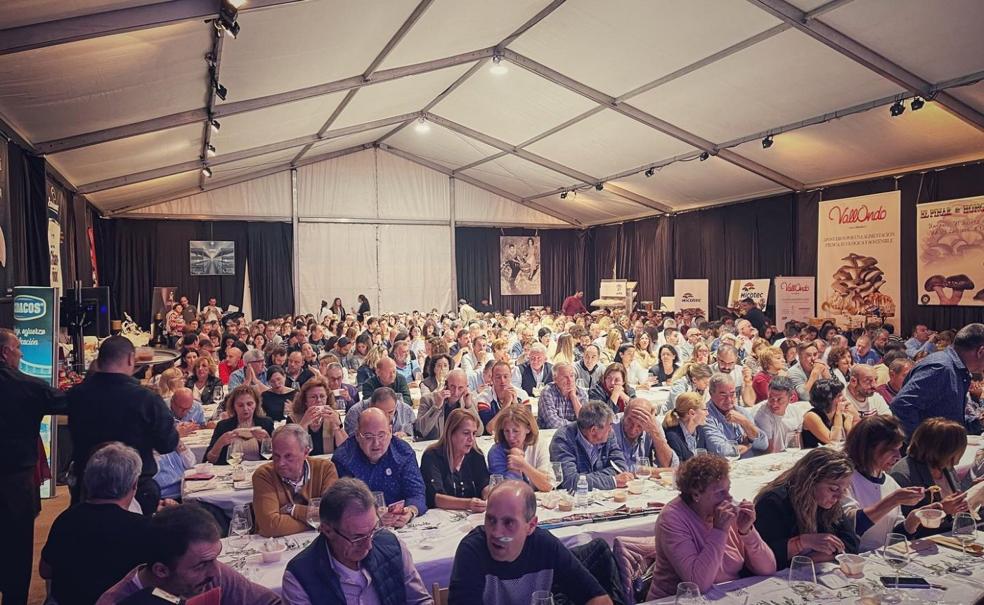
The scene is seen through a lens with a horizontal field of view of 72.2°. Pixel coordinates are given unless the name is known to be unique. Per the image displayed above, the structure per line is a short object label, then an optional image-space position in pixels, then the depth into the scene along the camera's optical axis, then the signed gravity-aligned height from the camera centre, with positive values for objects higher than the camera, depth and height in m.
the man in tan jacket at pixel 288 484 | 3.28 -1.01
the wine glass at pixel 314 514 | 2.94 -1.01
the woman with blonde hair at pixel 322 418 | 4.96 -0.96
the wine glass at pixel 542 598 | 2.14 -1.01
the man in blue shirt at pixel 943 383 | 4.21 -0.68
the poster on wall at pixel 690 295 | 17.31 -0.37
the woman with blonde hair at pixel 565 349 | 8.66 -0.86
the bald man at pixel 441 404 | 5.33 -0.96
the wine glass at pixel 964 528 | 2.90 -1.08
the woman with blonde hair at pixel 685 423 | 4.55 -0.97
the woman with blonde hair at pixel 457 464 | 3.89 -1.05
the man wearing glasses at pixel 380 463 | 3.70 -0.99
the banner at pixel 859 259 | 12.22 +0.36
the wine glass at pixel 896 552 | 2.66 -1.13
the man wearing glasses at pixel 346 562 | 2.41 -1.01
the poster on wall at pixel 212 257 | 18.64 +0.87
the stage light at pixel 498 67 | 11.39 +3.77
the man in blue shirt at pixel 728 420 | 4.96 -1.03
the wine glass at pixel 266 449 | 4.02 -0.97
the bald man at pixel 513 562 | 2.52 -1.06
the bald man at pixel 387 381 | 6.18 -0.89
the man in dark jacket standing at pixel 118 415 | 3.83 -0.71
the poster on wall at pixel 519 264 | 22.25 +0.65
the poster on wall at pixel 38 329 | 5.96 -0.34
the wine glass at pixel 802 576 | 2.58 -1.18
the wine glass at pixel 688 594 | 2.26 -1.05
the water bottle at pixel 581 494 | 3.69 -1.17
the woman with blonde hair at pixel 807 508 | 2.87 -1.00
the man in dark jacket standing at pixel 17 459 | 3.79 -0.96
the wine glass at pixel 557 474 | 4.02 -1.14
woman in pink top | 2.60 -1.01
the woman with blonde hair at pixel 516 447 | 4.00 -1.01
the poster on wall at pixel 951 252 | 10.70 +0.41
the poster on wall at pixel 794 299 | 13.79 -0.41
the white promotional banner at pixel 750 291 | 15.35 -0.26
